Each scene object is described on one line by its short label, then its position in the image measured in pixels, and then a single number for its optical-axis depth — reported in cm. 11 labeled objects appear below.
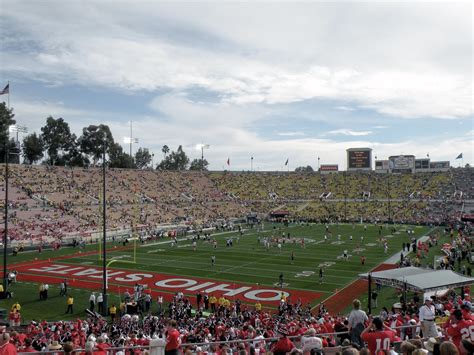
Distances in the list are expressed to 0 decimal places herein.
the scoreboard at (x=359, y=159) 9100
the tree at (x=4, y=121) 7331
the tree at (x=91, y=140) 8606
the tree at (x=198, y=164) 13698
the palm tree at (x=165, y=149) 12725
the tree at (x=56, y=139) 8319
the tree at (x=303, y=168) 16469
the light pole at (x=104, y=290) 2095
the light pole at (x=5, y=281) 2348
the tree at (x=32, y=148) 7900
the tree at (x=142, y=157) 12644
